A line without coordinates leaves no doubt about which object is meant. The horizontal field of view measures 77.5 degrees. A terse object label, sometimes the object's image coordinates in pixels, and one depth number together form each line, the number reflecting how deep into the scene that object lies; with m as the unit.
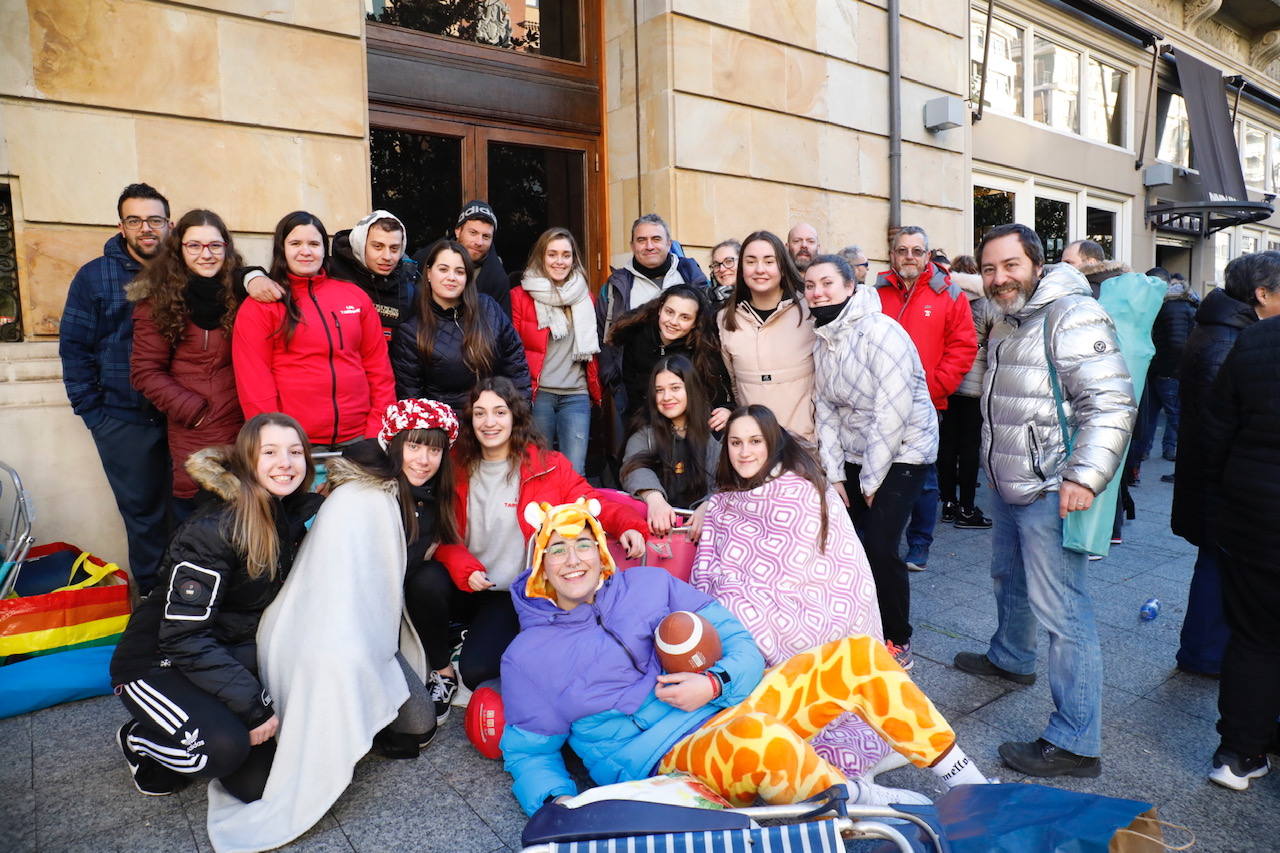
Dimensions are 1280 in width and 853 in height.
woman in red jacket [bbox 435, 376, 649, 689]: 3.77
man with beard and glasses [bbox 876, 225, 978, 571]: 6.12
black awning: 14.53
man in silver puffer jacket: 2.92
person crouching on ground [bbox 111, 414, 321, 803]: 2.76
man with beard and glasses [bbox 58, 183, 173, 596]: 4.19
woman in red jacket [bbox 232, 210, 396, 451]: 3.98
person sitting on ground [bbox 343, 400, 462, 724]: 3.54
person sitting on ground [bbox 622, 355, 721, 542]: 4.22
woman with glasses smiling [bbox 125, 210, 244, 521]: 3.99
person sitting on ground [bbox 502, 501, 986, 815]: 2.43
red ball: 3.23
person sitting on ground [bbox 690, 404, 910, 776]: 3.32
